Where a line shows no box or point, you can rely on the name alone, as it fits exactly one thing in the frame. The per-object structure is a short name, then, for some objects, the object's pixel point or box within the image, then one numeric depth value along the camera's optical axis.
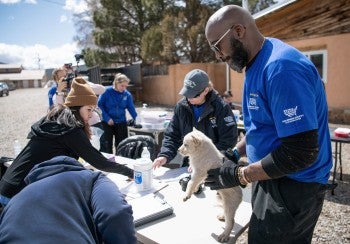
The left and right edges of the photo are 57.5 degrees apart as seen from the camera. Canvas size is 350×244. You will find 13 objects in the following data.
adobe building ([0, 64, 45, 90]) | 64.86
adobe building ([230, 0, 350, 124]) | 9.53
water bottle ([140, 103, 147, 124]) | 5.84
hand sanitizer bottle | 2.64
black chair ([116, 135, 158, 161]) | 4.20
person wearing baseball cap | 3.10
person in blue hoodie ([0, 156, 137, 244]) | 1.13
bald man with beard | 1.38
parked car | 36.56
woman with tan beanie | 2.53
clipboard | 2.07
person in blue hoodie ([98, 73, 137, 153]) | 6.25
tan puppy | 2.18
